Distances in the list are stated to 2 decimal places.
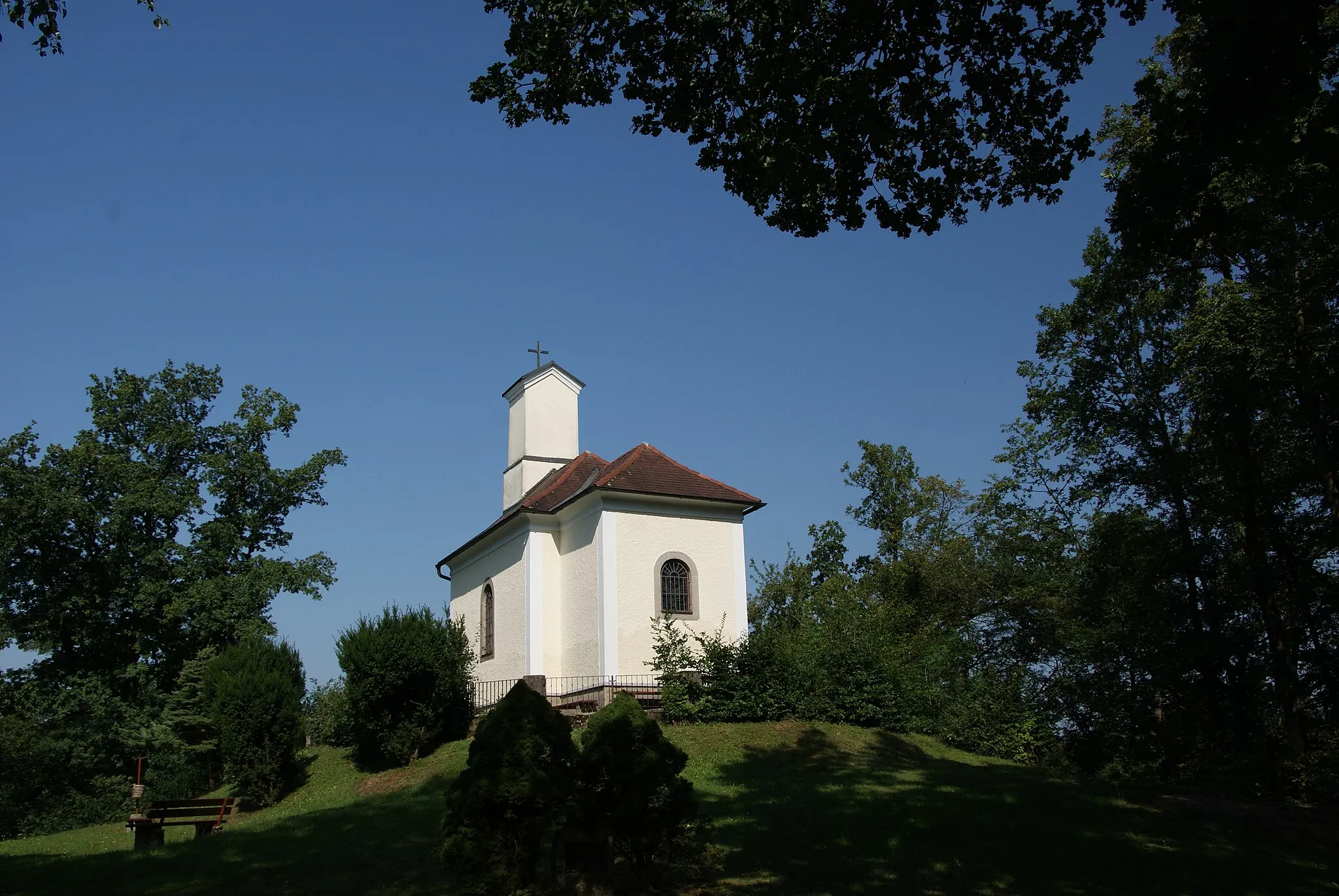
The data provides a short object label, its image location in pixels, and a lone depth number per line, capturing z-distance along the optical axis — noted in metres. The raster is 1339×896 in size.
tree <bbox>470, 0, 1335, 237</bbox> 8.12
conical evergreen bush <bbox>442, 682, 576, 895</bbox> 8.12
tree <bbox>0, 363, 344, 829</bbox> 28.55
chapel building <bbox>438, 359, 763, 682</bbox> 22.53
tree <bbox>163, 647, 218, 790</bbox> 25.41
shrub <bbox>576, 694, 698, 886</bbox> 8.61
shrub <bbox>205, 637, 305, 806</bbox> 20.03
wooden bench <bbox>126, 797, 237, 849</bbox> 13.40
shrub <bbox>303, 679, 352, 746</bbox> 25.59
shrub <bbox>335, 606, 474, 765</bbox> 20.08
